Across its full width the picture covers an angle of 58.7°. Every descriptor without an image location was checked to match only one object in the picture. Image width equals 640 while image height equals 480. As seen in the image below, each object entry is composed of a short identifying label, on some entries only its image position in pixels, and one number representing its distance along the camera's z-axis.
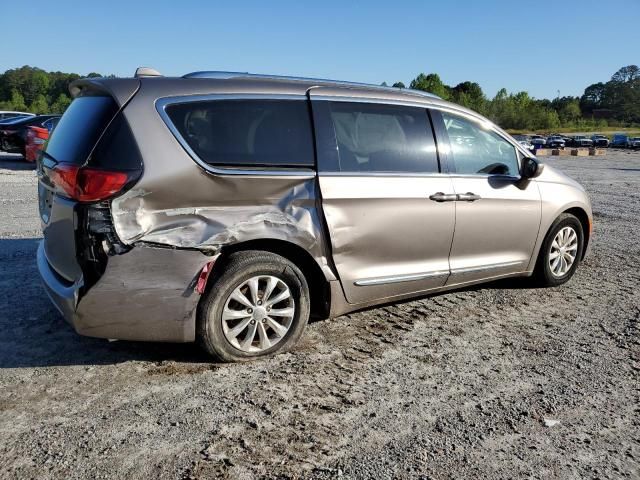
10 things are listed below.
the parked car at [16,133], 17.99
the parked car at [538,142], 55.49
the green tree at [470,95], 103.18
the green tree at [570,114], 123.44
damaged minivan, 3.38
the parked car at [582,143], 61.41
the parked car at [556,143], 57.06
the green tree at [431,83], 109.18
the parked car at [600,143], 62.19
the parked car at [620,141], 62.28
